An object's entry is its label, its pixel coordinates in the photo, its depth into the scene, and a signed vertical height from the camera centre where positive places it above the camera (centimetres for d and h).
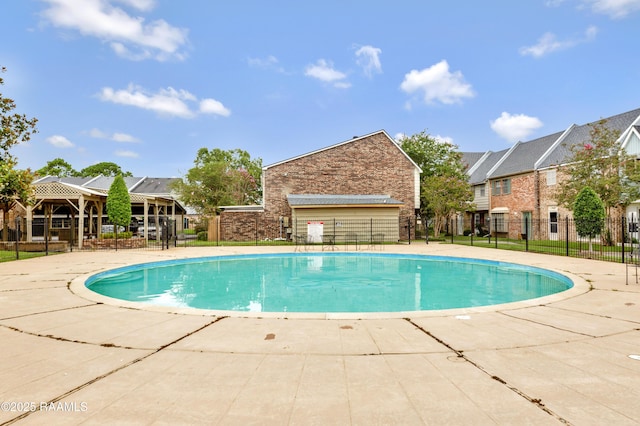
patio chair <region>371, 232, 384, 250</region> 2190 -128
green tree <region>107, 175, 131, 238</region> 1889 +96
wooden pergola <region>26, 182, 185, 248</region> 1795 +124
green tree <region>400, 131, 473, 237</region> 2427 +350
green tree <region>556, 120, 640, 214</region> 1689 +230
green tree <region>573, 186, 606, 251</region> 1381 +16
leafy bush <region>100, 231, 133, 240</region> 1892 -84
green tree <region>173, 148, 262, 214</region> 2989 +301
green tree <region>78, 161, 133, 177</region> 5631 +858
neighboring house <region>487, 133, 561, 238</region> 2470 +237
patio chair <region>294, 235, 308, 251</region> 2020 -139
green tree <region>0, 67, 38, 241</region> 1371 +344
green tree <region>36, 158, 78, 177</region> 5084 +799
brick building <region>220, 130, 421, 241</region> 2208 +203
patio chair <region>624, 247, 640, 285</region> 1052 -152
